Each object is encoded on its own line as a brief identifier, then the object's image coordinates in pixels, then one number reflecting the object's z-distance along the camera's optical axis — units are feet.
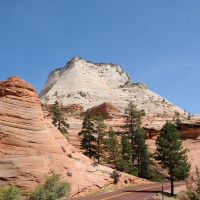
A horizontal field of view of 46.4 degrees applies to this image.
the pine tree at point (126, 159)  118.62
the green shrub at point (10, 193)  53.31
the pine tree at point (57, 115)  148.05
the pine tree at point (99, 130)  139.54
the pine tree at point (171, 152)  85.66
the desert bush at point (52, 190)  58.44
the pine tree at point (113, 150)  122.43
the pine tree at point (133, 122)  166.21
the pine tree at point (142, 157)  134.92
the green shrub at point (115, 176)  88.65
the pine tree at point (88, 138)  128.36
